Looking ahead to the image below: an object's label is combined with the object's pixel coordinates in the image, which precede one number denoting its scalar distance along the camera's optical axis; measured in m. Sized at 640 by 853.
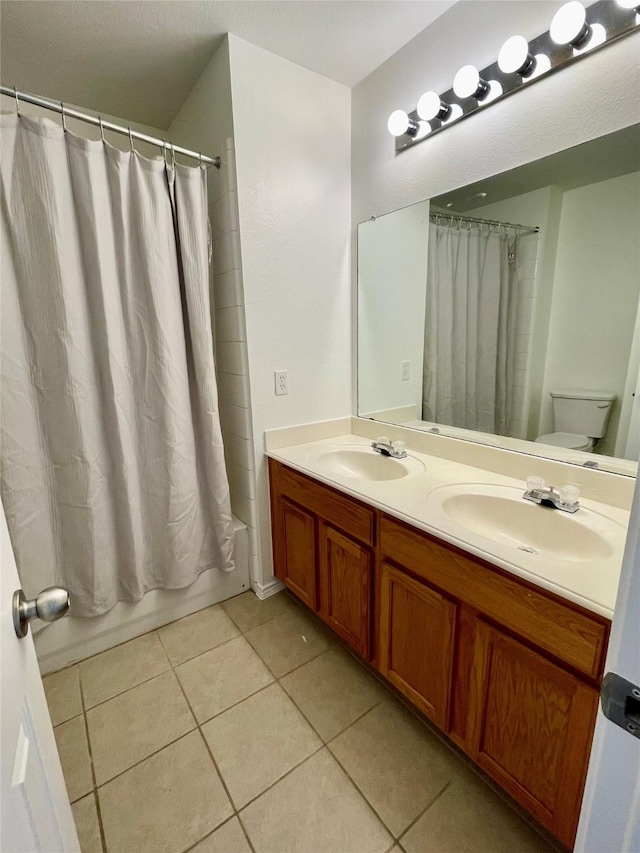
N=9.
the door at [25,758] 0.46
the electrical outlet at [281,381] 1.83
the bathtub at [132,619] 1.58
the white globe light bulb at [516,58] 1.19
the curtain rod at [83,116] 1.28
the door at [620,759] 0.41
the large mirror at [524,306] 1.16
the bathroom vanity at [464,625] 0.86
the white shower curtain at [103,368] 1.34
